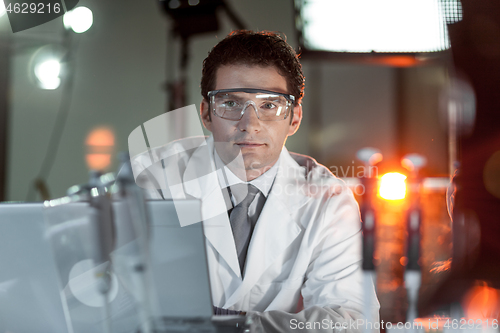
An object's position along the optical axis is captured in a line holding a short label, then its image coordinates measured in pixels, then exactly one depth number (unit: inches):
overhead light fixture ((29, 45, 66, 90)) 69.2
